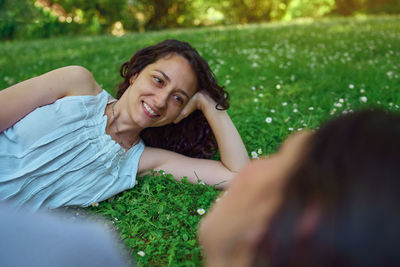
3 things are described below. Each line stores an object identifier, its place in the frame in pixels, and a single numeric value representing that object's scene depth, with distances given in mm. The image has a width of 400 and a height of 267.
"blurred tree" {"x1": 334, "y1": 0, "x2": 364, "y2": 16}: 24672
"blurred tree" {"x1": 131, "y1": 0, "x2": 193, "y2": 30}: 18906
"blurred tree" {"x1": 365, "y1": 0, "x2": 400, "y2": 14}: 22844
